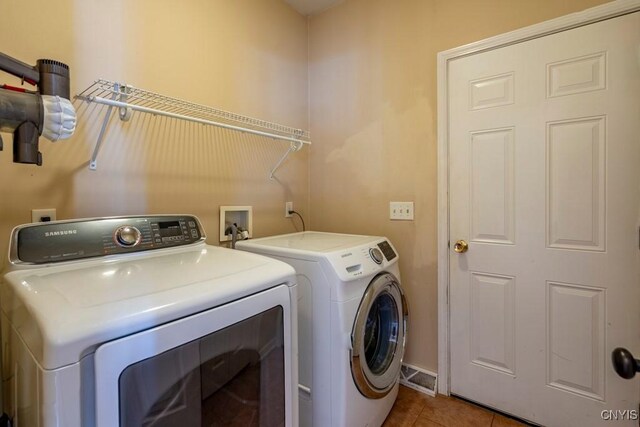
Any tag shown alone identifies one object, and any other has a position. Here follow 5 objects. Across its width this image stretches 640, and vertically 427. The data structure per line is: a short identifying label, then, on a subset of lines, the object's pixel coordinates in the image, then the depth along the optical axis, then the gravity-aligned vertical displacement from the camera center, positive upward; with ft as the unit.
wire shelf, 3.67 +1.60
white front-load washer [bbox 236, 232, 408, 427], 4.09 -1.80
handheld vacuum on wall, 2.30 +0.81
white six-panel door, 4.38 -0.36
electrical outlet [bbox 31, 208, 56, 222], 3.60 -0.06
